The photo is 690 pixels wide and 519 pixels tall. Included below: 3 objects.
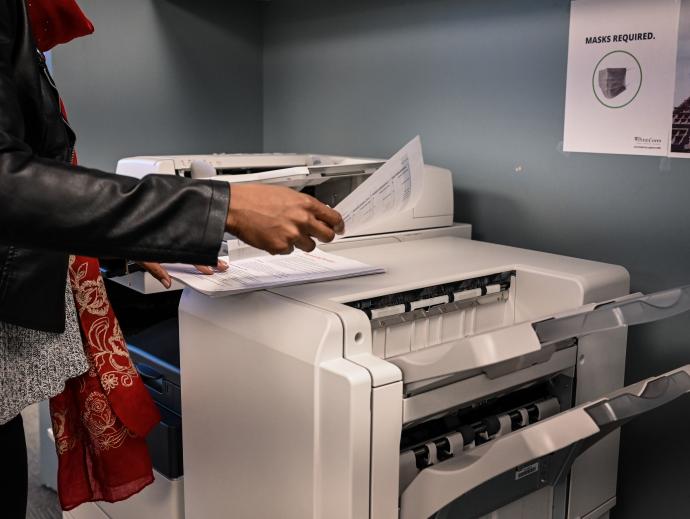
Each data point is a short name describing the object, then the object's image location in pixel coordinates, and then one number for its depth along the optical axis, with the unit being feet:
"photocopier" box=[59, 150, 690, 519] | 2.68
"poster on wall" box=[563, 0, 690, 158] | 3.98
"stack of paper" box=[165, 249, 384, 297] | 3.18
